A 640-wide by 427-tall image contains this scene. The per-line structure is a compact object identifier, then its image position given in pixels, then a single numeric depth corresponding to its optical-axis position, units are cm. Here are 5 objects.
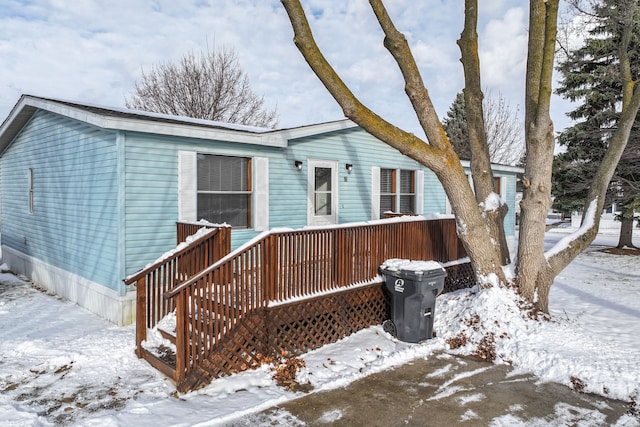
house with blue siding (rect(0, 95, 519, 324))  634
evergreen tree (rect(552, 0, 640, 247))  1340
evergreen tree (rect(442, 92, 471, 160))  2892
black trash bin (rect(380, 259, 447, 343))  543
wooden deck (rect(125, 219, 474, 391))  420
